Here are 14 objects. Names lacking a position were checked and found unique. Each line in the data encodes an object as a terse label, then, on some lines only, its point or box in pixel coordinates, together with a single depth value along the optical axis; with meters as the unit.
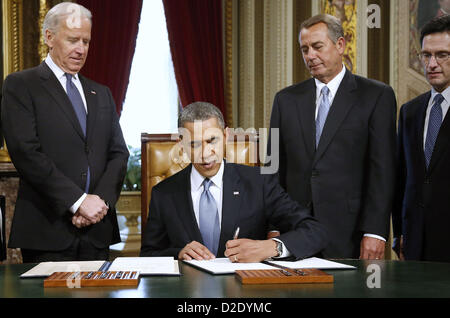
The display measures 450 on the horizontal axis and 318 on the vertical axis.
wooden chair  2.85
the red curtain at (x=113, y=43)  7.01
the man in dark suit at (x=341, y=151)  2.60
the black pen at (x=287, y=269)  1.63
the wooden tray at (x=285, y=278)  1.56
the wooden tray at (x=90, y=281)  1.54
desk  1.43
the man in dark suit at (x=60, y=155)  2.45
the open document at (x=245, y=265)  1.76
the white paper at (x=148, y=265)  1.71
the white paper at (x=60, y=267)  1.71
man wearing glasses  2.54
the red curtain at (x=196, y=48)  7.25
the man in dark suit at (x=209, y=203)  2.34
